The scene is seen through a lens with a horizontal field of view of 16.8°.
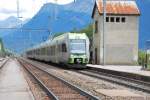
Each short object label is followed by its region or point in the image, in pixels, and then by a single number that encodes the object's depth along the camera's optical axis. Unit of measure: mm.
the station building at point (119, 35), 60031
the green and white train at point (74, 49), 46500
